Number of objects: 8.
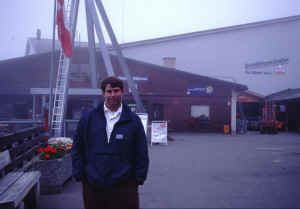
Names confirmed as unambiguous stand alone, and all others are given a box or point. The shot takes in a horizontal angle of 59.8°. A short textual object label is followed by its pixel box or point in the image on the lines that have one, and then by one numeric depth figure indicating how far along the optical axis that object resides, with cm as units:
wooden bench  328
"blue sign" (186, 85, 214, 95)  2022
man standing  281
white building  2720
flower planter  505
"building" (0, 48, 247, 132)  1954
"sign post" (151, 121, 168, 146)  1252
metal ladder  912
